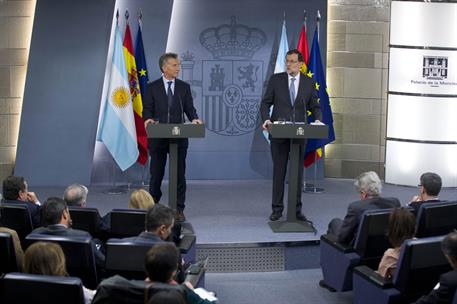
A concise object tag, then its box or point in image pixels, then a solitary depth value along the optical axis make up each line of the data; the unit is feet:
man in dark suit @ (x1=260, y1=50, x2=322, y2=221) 21.35
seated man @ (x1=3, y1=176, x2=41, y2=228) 16.66
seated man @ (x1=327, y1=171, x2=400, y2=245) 16.38
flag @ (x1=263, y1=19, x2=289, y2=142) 28.14
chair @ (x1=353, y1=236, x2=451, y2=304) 13.23
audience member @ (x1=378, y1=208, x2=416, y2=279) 13.93
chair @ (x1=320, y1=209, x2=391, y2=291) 15.69
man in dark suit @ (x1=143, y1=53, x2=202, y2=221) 21.11
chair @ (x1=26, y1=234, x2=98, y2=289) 12.67
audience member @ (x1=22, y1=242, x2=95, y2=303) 11.03
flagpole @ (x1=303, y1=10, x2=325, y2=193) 27.53
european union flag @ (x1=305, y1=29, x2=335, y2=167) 27.66
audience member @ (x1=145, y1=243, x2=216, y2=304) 10.30
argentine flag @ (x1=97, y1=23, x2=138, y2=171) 26.58
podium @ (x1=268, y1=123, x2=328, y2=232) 19.33
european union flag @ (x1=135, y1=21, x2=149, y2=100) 27.43
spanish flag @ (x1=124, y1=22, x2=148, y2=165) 27.07
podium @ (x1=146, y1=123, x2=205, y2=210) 18.99
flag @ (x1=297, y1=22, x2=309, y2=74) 28.04
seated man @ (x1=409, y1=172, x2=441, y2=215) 17.11
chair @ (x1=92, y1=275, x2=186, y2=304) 10.23
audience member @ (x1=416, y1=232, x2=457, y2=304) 11.44
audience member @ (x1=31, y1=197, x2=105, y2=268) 13.43
